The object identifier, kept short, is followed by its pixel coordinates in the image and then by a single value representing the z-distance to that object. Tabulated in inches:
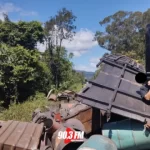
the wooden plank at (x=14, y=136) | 64.4
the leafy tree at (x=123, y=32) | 608.8
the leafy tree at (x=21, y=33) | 420.0
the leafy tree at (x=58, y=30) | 508.3
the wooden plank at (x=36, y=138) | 65.7
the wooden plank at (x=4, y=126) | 72.6
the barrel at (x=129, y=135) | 82.9
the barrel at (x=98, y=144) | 70.7
